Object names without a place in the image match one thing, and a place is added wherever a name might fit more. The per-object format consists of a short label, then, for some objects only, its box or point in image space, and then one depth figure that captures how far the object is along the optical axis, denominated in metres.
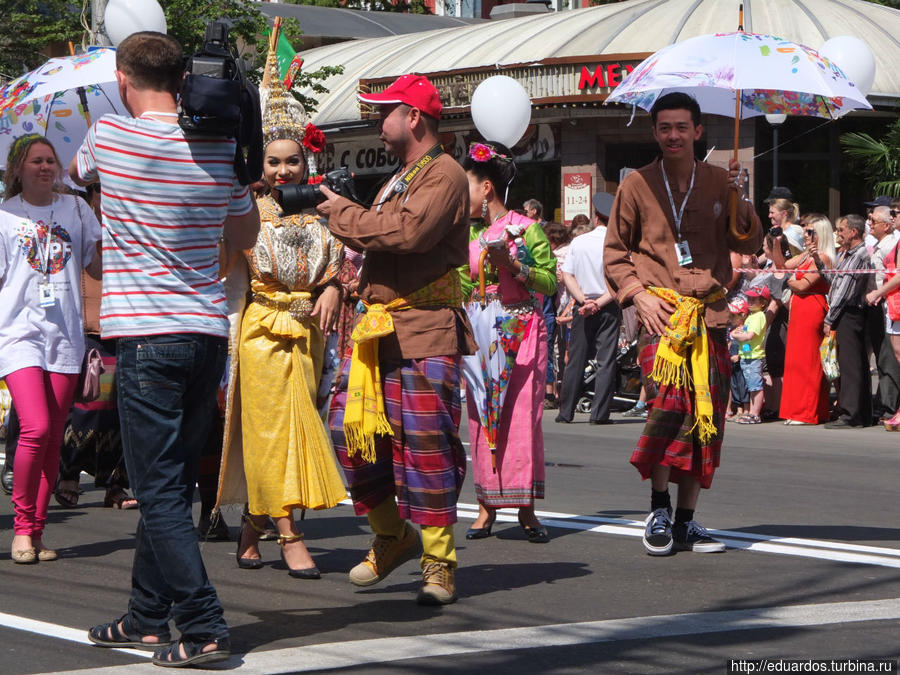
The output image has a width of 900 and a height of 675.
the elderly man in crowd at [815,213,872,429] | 27.77
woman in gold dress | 13.35
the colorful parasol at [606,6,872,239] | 14.80
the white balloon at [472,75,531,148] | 25.27
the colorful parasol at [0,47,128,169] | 14.47
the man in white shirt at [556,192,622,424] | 29.94
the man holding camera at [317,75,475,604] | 12.12
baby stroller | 32.12
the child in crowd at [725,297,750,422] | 29.53
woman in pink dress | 15.84
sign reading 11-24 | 50.50
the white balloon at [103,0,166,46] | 19.12
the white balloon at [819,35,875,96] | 20.55
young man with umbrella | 14.34
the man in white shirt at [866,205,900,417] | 27.70
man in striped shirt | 9.91
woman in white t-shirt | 14.59
